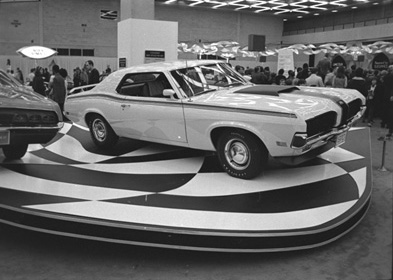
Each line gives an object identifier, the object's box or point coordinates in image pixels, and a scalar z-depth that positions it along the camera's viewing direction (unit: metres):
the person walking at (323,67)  10.21
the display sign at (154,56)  9.62
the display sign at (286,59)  14.01
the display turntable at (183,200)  3.15
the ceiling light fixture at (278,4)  31.62
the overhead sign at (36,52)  18.96
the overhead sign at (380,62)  17.41
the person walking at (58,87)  9.31
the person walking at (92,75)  11.12
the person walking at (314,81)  9.21
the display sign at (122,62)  9.79
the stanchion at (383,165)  5.78
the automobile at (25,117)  4.29
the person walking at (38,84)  10.59
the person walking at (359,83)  9.85
